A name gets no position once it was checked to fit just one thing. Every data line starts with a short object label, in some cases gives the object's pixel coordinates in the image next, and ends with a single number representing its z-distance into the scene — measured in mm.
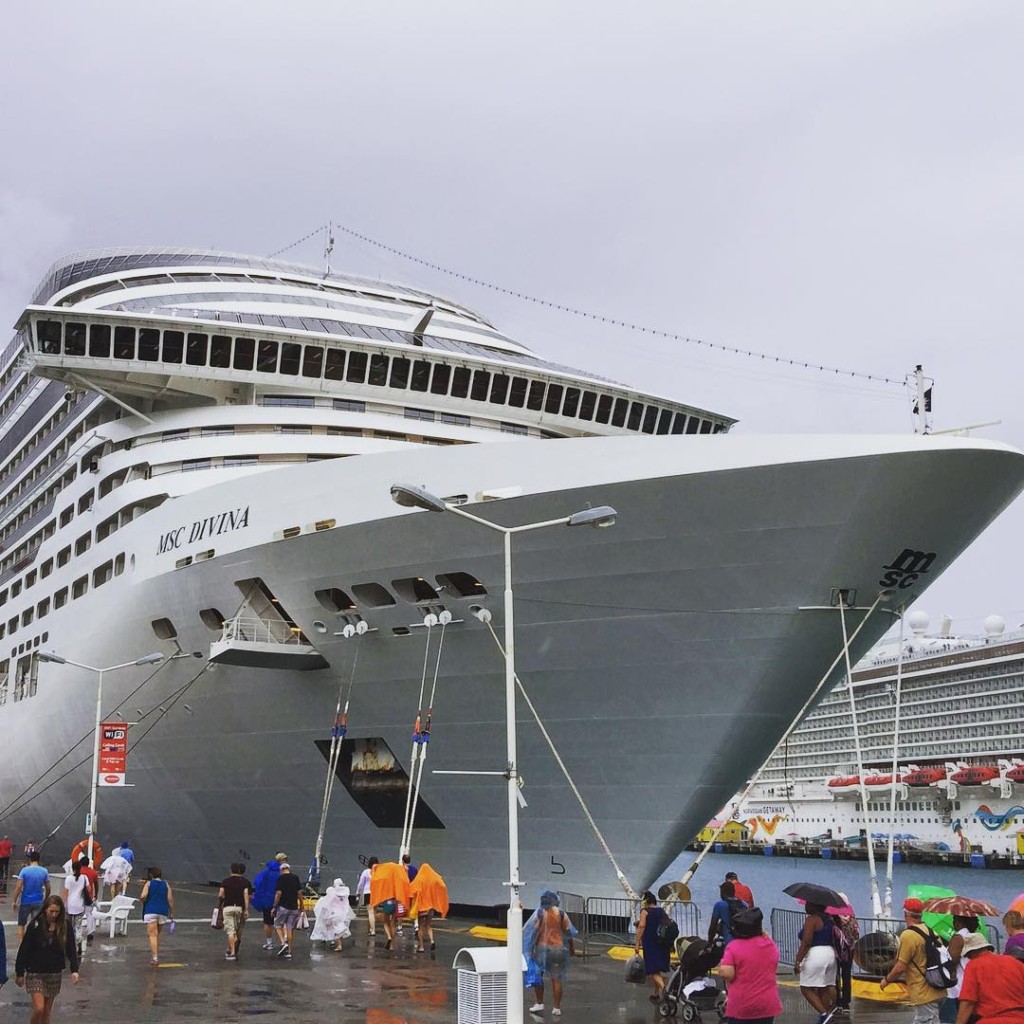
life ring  18111
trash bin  9531
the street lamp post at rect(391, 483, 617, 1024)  8836
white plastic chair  17141
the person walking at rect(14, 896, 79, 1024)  8766
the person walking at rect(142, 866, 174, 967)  13883
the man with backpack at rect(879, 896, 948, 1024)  8656
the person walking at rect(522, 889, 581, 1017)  11297
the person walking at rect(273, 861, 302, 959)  14742
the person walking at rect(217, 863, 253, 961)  14172
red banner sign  21141
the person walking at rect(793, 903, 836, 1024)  9477
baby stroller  11070
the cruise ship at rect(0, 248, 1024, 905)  15266
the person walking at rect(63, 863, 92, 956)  14203
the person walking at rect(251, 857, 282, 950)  15375
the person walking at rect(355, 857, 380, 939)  16594
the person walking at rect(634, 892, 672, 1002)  11836
